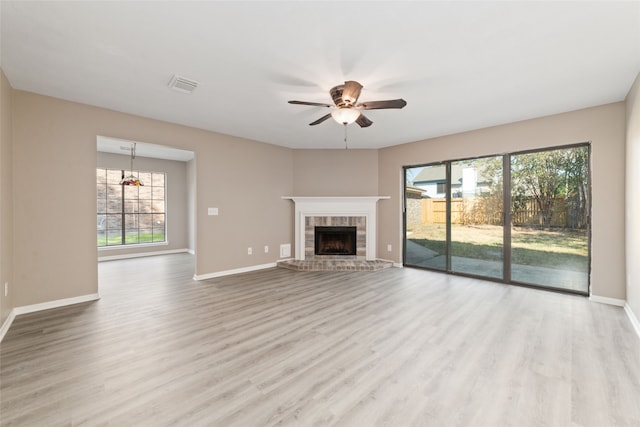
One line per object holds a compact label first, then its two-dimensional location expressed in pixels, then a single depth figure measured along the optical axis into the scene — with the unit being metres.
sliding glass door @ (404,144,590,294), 3.84
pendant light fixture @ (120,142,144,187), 5.80
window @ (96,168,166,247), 6.61
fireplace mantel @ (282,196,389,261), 5.81
